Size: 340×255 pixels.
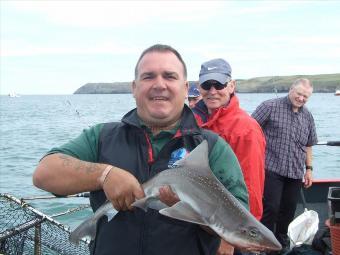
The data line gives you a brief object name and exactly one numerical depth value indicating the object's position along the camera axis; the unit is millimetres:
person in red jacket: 3836
